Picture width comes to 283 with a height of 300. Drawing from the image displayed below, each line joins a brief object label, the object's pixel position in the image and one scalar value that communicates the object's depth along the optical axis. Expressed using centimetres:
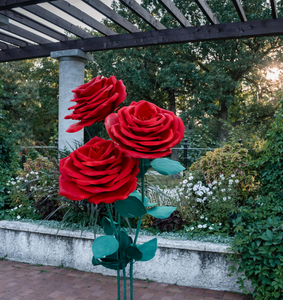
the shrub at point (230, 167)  353
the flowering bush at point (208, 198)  329
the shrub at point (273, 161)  305
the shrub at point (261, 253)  234
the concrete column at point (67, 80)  674
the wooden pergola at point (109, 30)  501
